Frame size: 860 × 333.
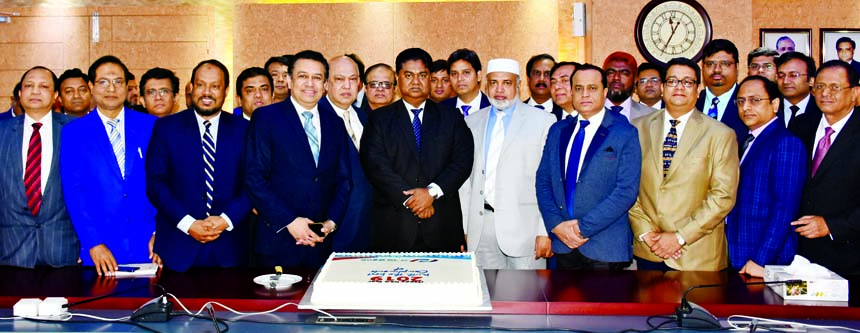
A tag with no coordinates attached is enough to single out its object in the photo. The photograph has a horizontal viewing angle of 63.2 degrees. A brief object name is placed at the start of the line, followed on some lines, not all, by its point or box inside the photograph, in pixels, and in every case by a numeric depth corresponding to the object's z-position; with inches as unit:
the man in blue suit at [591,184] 127.5
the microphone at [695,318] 74.9
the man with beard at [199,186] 119.0
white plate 88.1
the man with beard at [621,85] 181.6
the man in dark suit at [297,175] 122.6
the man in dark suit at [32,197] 121.0
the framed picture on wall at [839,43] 287.6
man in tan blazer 124.7
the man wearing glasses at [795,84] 157.2
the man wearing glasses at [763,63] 178.2
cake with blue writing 77.4
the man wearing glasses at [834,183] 122.0
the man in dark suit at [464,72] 166.7
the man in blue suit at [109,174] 121.3
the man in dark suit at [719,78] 169.8
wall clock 244.1
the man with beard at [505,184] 140.3
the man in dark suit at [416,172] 135.9
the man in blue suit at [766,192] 122.1
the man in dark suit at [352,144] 139.7
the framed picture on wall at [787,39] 291.0
